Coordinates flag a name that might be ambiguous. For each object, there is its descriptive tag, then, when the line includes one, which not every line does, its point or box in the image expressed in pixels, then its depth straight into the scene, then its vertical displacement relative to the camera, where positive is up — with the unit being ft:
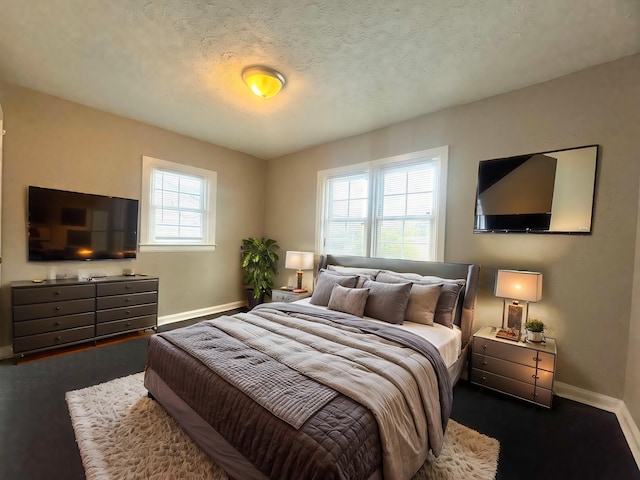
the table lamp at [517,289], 7.91 -1.34
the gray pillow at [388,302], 8.65 -2.10
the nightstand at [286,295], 13.37 -3.16
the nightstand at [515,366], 7.41 -3.47
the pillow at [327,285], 10.42 -1.99
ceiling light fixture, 8.33 +4.54
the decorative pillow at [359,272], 10.48 -1.58
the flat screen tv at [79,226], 10.19 -0.24
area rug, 5.17 -4.54
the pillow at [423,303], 8.64 -2.07
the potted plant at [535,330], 7.89 -2.47
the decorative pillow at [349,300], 9.16 -2.23
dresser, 9.24 -3.33
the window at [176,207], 13.02 +0.90
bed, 3.98 -2.72
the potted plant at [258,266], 16.29 -2.23
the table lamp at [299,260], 14.20 -1.48
